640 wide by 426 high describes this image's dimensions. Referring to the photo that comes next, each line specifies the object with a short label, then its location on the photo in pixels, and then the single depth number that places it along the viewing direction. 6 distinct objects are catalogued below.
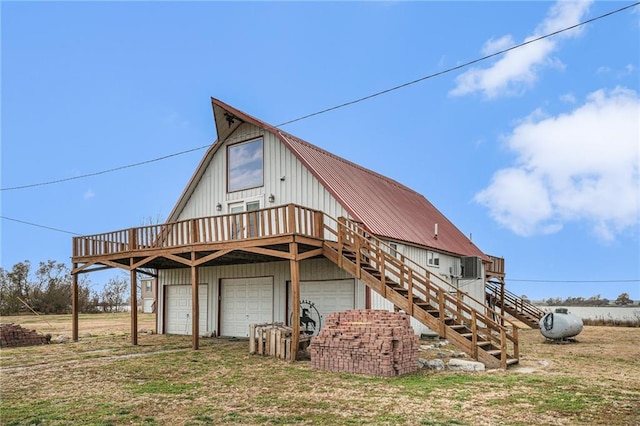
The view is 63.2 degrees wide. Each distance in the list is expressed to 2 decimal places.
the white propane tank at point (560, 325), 17.31
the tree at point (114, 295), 51.12
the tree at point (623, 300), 46.96
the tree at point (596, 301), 48.48
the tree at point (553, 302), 48.80
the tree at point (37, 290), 42.91
